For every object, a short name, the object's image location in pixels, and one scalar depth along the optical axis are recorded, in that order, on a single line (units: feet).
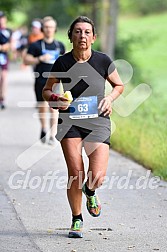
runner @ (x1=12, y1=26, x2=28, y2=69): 159.53
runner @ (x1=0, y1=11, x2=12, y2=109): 63.82
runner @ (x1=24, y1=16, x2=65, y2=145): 46.14
